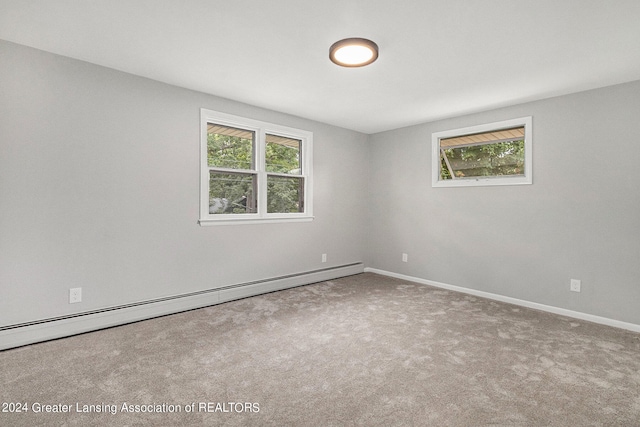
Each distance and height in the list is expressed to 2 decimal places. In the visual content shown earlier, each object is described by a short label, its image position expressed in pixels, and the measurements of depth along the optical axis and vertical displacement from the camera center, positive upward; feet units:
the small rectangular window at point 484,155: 12.53 +2.58
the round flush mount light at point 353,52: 7.80 +4.26
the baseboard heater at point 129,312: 8.25 -3.27
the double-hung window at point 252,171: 12.09 +1.74
